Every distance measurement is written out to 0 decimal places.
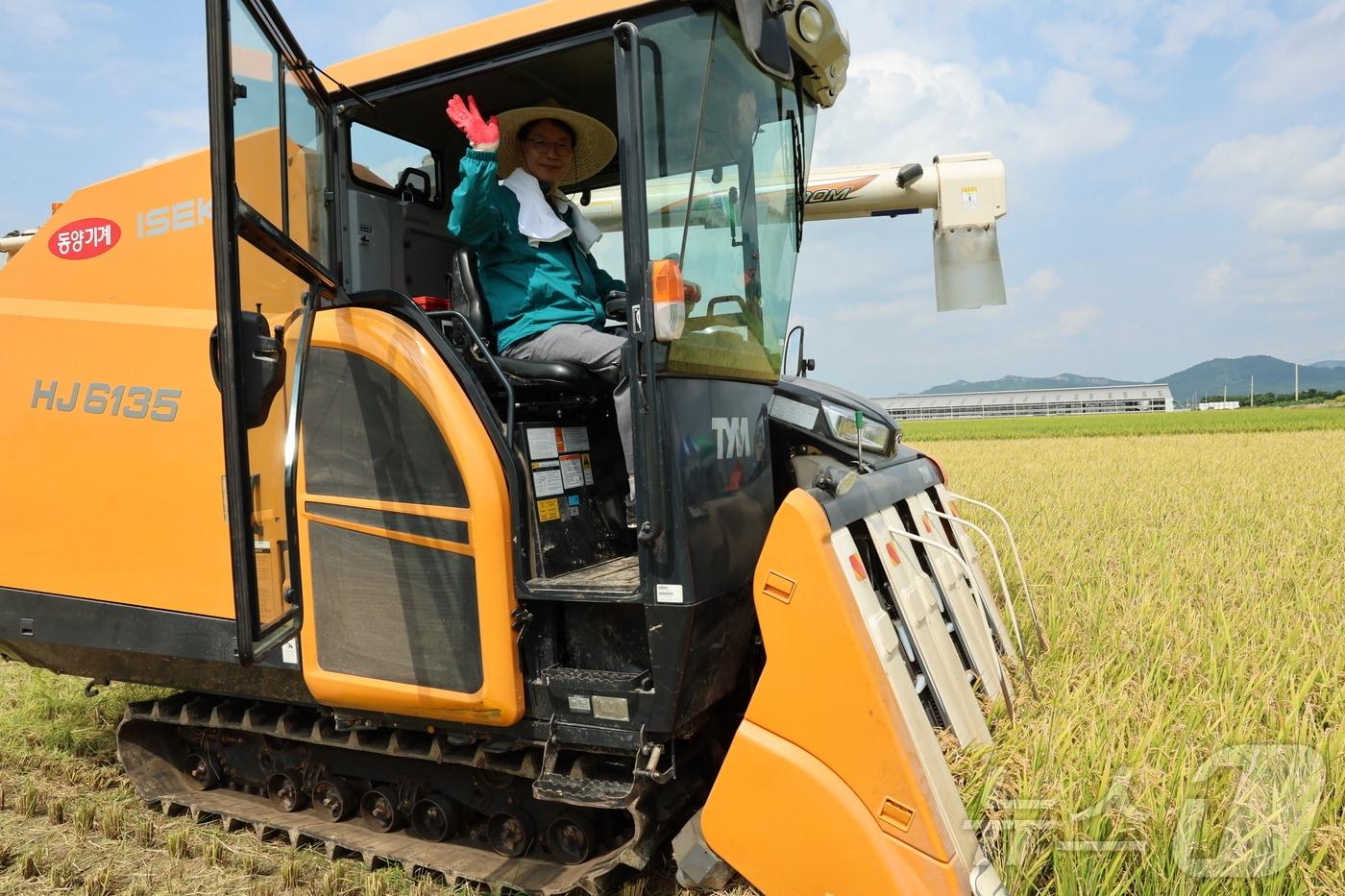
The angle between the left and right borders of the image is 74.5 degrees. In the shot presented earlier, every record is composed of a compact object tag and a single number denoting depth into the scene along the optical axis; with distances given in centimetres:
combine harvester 234
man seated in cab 277
